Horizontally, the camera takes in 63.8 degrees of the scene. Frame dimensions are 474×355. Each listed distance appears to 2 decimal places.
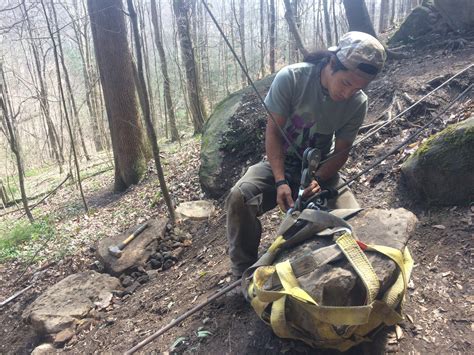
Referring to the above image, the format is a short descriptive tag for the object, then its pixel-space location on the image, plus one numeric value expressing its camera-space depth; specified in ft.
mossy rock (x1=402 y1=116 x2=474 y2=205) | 11.12
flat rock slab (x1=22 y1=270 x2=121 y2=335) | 13.65
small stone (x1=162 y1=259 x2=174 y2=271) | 15.99
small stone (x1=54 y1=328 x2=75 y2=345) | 13.00
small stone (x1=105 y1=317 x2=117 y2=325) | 12.89
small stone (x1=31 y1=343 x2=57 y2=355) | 12.55
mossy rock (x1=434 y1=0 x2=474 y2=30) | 22.79
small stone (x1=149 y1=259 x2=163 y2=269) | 16.35
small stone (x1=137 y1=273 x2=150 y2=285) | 15.53
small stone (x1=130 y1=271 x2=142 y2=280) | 16.03
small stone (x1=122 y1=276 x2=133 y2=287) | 15.59
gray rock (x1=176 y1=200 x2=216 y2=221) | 18.75
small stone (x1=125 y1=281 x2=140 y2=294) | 14.91
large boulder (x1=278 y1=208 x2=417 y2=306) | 6.20
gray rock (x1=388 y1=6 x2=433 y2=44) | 25.41
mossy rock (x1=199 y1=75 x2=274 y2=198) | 19.71
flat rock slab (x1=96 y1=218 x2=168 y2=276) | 16.55
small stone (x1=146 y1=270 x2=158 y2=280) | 15.65
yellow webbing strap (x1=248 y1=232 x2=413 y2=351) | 5.92
